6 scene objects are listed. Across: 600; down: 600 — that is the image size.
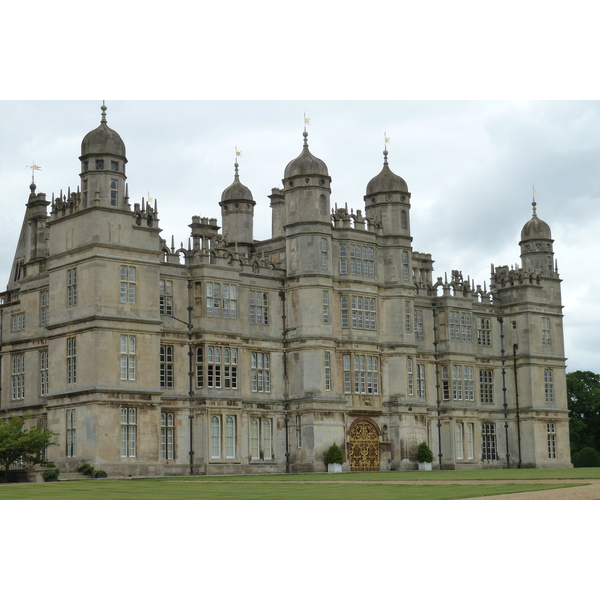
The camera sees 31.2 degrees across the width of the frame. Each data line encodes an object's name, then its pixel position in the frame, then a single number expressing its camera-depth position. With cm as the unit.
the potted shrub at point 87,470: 4769
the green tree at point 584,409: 8663
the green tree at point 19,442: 4553
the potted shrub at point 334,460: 5656
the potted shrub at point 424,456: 6178
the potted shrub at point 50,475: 4609
